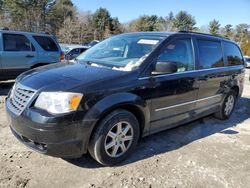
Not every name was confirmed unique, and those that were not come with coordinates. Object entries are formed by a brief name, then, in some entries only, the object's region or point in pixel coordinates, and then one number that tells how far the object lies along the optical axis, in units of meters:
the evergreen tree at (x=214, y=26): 66.50
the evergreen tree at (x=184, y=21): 65.96
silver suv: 7.15
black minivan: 2.83
